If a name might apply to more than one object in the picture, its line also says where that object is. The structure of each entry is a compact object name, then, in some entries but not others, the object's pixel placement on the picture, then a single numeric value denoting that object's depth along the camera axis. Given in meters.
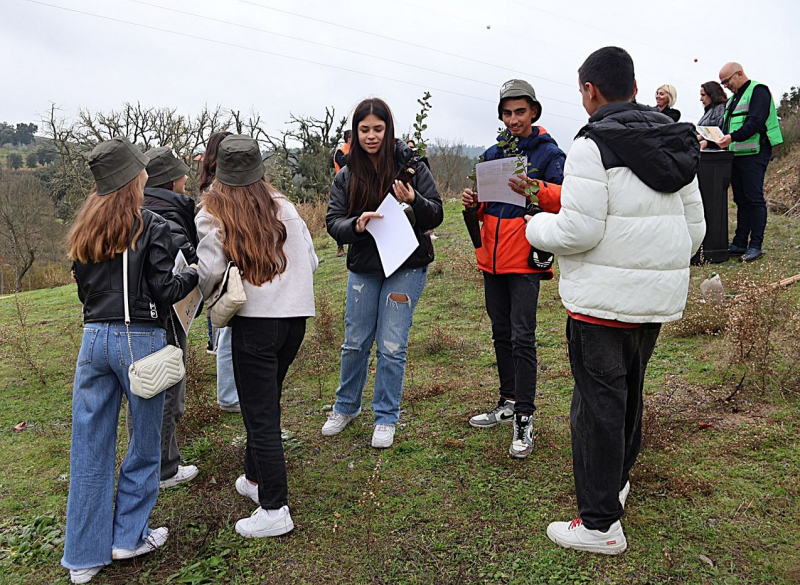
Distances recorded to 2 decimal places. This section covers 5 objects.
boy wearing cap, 3.68
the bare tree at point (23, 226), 30.77
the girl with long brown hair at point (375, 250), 3.74
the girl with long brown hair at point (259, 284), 2.92
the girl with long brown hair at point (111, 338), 2.66
